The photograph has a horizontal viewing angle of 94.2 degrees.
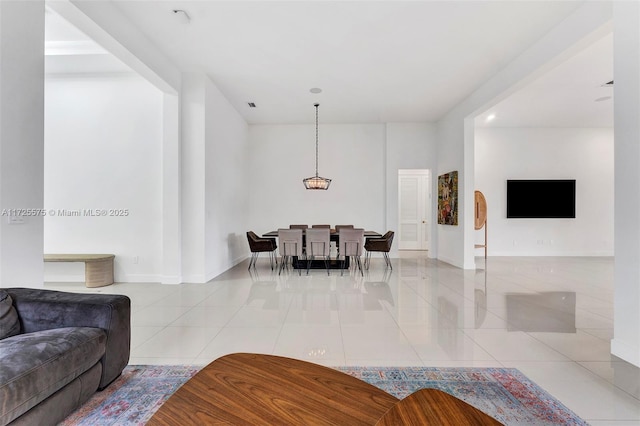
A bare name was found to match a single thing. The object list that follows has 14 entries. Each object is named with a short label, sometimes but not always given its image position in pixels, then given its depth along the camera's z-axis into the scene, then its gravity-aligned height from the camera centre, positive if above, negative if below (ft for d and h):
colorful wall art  21.11 +1.07
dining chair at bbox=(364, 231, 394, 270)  19.60 -2.08
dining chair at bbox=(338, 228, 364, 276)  18.18 -1.81
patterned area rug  5.38 -3.70
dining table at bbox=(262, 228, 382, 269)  19.74 -3.49
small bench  14.62 -2.64
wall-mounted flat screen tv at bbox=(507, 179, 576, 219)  25.77 +1.18
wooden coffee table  3.22 -2.29
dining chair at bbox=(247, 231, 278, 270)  19.44 -2.12
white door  31.40 +0.91
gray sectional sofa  4.35 -2.34
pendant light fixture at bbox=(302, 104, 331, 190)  20.27 +2.03
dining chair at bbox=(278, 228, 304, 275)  18.35 -1.83
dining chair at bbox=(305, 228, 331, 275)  18.21 -1.74
